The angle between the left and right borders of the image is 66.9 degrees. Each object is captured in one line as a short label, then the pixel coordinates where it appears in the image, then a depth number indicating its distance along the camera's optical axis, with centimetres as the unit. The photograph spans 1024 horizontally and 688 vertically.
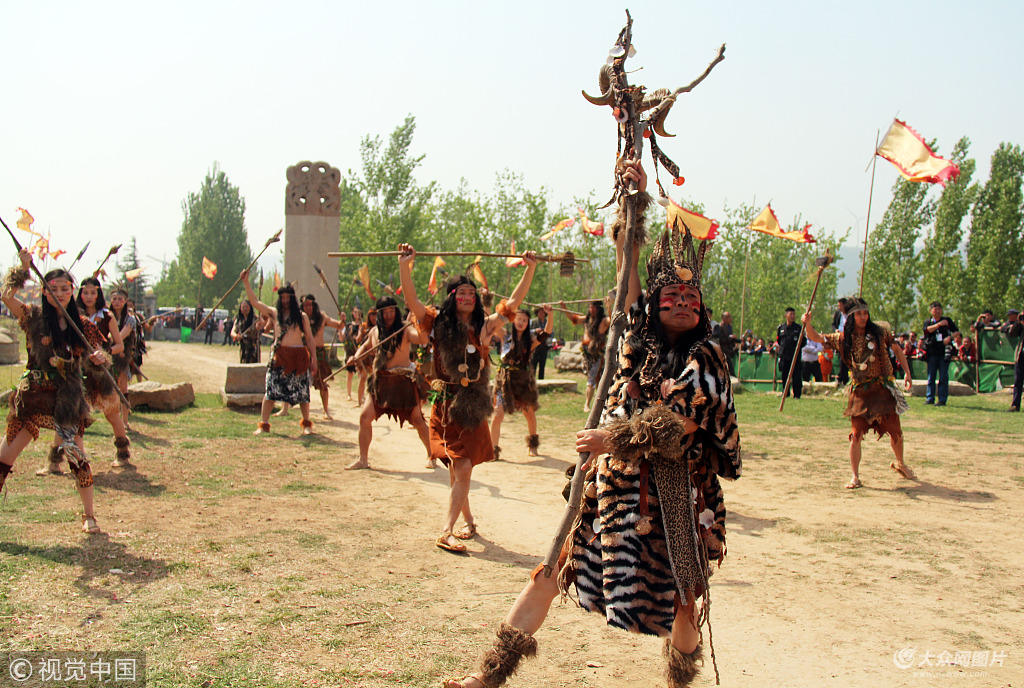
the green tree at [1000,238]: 3069
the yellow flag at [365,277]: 1287
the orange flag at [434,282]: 1045
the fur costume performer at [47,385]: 566
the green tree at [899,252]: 3541
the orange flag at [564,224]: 967
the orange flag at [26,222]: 693
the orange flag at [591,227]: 856
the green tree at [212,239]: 5875
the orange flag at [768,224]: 741
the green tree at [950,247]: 3272
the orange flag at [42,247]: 766
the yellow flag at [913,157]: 716
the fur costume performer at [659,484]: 323
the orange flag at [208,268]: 1660
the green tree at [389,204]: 3909
